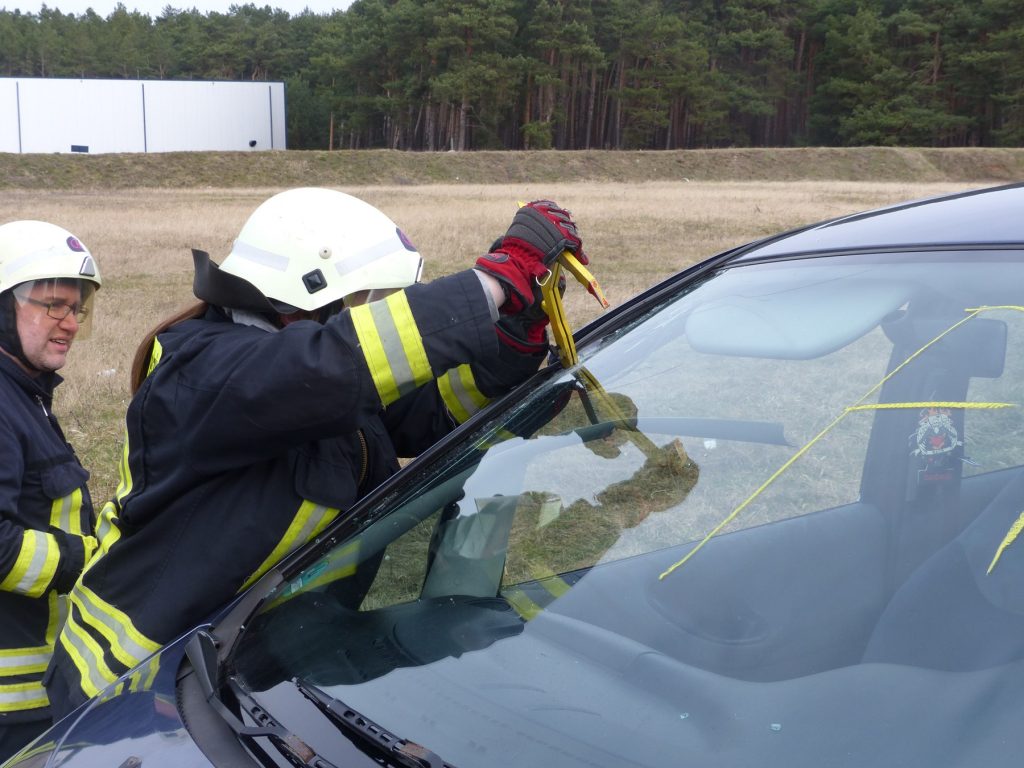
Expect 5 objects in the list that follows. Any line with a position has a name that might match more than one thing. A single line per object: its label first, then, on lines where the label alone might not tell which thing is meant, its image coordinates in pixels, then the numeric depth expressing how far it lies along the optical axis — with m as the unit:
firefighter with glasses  2.30
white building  43.88
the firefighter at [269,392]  1.66
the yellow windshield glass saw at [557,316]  1.94
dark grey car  1.21
